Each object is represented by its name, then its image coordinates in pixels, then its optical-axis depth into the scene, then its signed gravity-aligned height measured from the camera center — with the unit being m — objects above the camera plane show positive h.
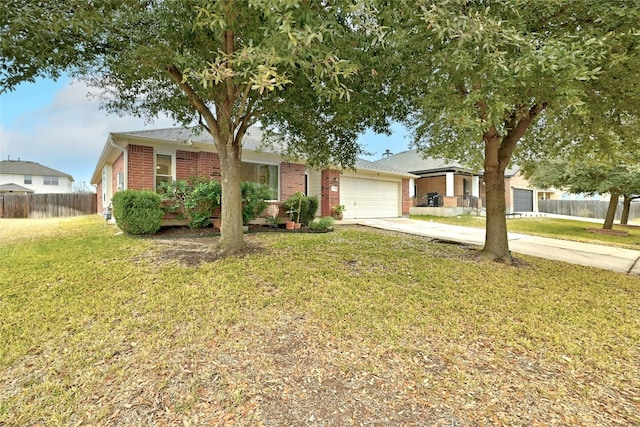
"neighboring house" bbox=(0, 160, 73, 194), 34.78 +3.84
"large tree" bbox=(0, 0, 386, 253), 2.83 +2.01
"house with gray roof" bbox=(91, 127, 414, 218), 9.52 +1.49
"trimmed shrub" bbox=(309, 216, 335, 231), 9.56 -0.47
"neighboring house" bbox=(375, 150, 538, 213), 19.23 +1.82
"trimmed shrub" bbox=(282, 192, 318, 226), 10.02 +0.06
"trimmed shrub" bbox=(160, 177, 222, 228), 8.11 +0.28
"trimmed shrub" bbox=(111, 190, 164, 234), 7.23 -0.04
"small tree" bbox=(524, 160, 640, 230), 12.64 +1.37
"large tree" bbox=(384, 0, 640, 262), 2.90 +1.77
